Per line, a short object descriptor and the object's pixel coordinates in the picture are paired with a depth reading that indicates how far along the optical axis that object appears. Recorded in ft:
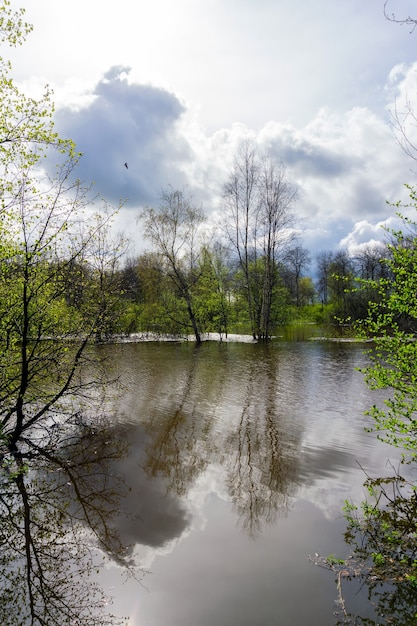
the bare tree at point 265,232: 109.98
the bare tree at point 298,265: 246.10
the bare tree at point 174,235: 108.78
